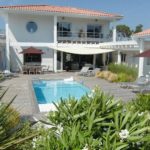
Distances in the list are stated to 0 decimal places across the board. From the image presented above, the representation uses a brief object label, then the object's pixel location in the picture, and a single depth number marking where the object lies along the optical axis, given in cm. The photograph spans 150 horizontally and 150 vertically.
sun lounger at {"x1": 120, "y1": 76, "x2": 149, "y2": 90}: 1348
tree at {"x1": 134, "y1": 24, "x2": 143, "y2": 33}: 6846
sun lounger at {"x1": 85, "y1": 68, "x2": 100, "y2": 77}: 2114
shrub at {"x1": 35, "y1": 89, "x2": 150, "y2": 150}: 277
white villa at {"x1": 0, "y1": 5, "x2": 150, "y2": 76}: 2322
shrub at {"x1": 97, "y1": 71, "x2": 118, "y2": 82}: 1772
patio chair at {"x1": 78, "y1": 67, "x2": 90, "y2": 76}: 2140
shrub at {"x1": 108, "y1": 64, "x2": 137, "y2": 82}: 1750
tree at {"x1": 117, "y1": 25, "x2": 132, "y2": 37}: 6638
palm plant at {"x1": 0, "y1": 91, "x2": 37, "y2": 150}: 305
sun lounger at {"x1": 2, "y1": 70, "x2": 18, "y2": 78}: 1958
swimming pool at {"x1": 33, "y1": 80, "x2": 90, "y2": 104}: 1494
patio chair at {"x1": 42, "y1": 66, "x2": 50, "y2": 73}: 2455
